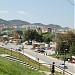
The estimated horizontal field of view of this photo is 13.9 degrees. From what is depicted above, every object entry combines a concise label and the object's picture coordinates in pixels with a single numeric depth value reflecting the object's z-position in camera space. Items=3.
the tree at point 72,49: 53.97
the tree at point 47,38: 99.38
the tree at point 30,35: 90.66
